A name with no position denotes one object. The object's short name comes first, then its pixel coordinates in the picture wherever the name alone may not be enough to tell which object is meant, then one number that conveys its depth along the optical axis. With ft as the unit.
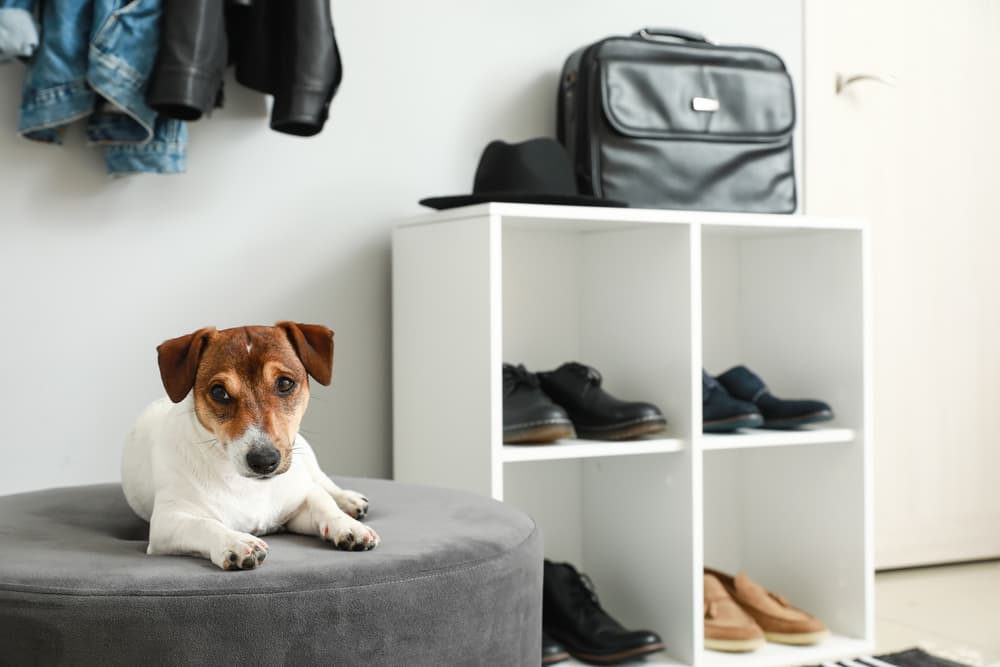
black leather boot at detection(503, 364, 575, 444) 5.55
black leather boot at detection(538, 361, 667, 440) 5.82
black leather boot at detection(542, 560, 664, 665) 5.73
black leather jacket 5.27
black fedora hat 5.83
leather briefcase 6.44
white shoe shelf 5.73
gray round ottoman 3.05
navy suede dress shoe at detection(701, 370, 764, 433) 6.22
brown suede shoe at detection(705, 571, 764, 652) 6.04
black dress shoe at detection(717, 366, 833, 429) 6.44
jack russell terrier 3.41
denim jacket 5.27
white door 7.99
